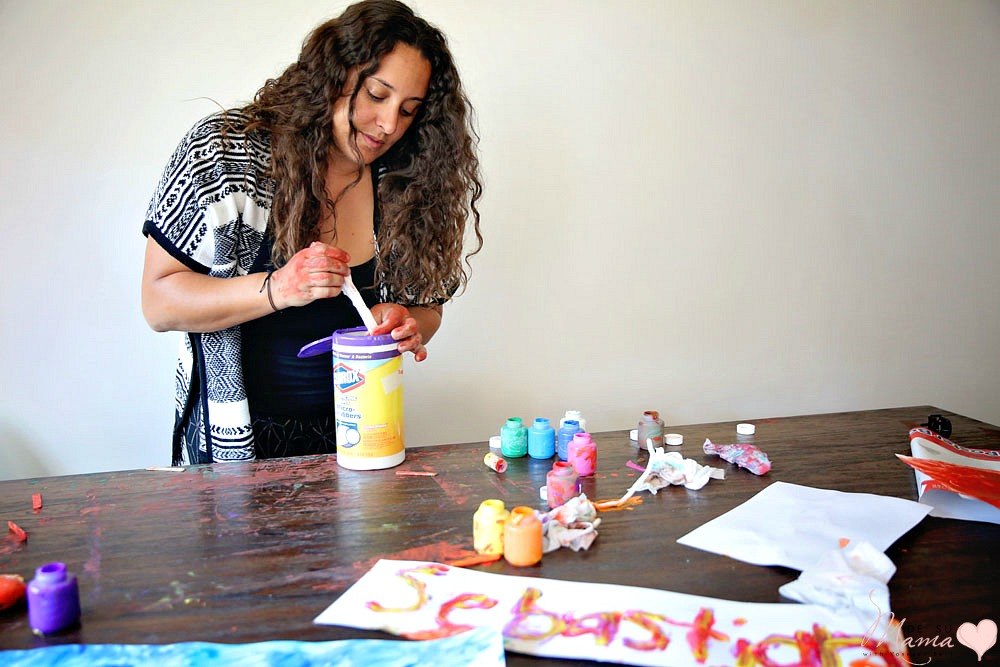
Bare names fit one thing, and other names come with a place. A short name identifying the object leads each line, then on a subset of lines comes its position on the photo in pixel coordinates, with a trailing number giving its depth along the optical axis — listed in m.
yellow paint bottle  0.98
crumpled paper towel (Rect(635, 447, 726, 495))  1.21
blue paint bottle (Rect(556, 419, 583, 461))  1.33
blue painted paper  0.74
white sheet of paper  0.98
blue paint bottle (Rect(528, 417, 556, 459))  1.34
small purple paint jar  0.79
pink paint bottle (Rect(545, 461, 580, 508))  1.11
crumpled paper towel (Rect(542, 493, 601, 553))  1.00
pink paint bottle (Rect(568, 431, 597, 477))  1.25
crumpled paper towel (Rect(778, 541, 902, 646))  0.82
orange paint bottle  0.95
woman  1.32
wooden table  0.83
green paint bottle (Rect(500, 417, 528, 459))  1.34
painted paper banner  0.77
